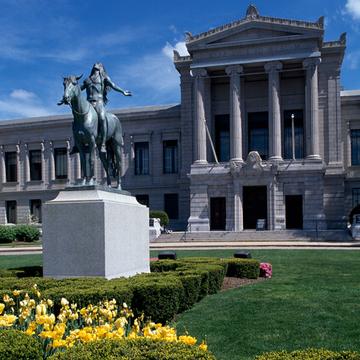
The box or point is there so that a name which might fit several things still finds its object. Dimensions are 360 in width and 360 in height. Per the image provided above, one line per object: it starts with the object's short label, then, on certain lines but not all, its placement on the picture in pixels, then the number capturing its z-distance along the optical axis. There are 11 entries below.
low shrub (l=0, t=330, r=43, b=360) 5.43
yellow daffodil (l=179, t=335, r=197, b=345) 5.00
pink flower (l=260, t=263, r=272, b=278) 18.50
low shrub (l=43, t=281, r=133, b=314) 9.64
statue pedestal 13.05
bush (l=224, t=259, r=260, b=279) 17.78
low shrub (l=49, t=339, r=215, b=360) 5.01
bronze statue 14.18
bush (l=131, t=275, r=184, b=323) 10.62
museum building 51.34
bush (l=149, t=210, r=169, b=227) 52.53
